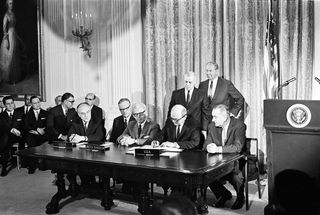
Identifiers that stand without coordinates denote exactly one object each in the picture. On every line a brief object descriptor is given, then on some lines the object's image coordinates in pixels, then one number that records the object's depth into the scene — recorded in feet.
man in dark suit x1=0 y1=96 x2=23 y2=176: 25.05
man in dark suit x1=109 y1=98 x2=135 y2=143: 21.34
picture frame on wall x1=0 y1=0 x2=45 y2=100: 31.07
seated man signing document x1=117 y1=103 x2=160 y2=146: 19.07
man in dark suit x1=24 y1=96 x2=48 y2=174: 25.71
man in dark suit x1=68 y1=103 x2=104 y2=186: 20.15
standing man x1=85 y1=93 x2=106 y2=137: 24.46
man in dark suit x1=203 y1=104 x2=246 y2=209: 16.35
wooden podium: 9.04
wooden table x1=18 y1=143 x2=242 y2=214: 13.07
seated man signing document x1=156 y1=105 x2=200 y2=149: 17.22
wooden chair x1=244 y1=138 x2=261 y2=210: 16.52
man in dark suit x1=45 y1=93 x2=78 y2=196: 24.81
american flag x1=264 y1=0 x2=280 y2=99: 19.43
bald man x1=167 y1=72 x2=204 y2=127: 20.83
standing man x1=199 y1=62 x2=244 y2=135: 21.09
